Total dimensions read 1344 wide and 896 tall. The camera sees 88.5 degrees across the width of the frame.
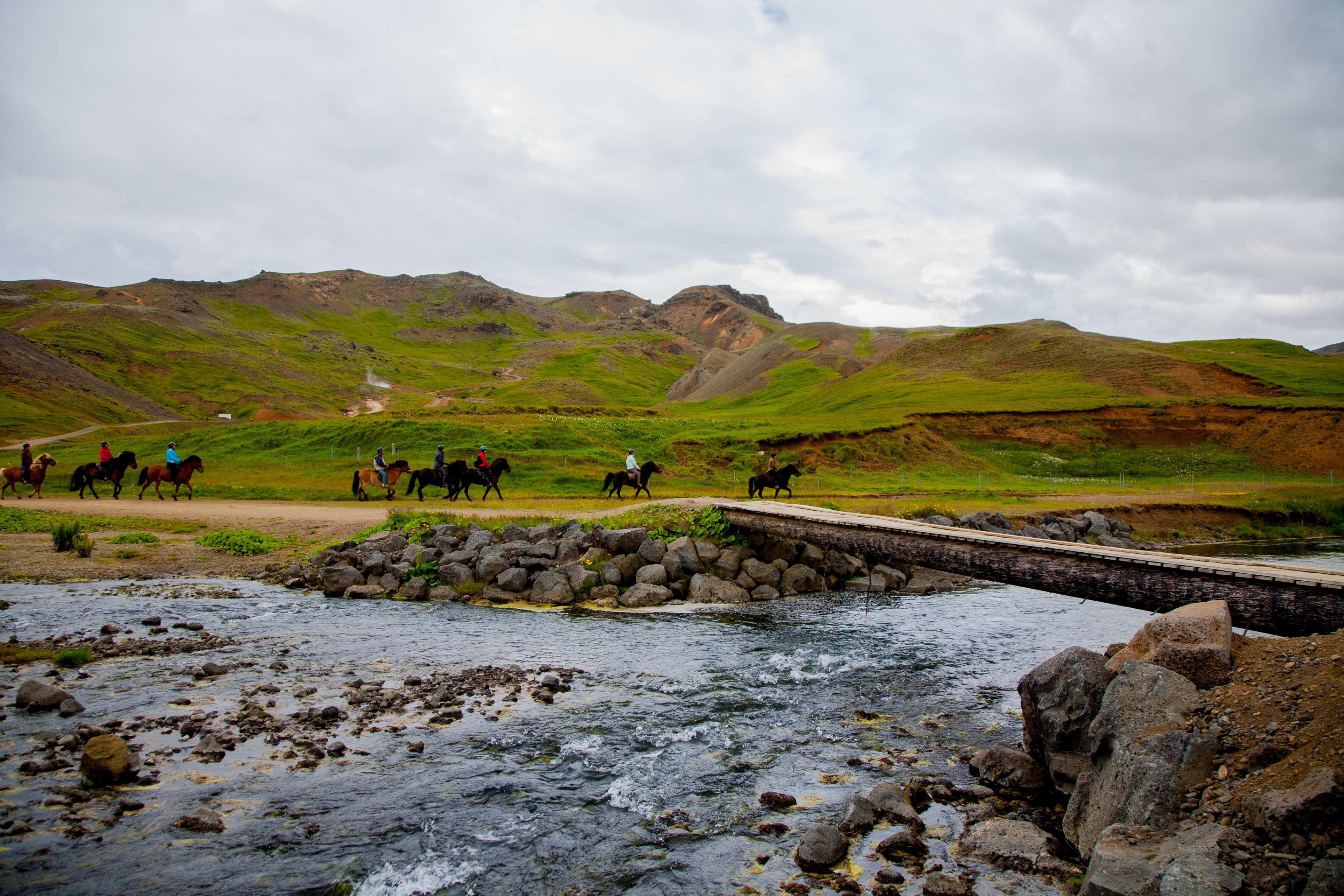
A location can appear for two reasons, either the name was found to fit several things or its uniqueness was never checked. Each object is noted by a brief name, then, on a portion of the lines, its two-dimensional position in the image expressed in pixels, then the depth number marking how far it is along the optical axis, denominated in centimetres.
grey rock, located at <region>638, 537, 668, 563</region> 2209
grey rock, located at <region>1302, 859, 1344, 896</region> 493
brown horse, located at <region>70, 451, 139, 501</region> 3703
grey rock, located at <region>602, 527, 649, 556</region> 2214
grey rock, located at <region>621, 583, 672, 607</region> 2008
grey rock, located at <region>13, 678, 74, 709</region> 1033
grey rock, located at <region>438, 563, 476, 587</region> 2098
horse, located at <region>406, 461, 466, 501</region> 3484
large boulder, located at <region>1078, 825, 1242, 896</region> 540
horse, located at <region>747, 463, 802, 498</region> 3459
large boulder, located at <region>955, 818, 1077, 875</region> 735
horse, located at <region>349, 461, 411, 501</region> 3569
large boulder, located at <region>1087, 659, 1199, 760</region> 755
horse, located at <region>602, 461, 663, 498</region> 3547
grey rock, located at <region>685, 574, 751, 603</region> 2098
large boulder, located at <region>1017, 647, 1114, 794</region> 878
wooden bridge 899
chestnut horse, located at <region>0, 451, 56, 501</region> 3556
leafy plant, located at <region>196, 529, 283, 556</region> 2511
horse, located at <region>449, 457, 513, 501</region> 3478
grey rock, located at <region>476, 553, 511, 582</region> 2125
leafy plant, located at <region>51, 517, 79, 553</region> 2314
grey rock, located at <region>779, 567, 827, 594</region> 2241
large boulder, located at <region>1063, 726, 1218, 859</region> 679
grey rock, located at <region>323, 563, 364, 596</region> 2070
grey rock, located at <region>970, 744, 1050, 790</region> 902
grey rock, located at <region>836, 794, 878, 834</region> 795
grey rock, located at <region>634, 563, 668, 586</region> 2102
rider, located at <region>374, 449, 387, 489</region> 3538
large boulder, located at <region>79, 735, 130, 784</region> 837
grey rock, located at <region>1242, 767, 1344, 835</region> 557
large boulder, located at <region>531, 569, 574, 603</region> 2003
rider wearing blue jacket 3519
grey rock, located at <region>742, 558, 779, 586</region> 2231
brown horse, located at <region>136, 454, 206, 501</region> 3547
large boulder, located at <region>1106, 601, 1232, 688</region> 794
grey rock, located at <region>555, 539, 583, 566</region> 2212
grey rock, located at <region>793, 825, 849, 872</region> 727
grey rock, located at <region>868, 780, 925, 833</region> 806
